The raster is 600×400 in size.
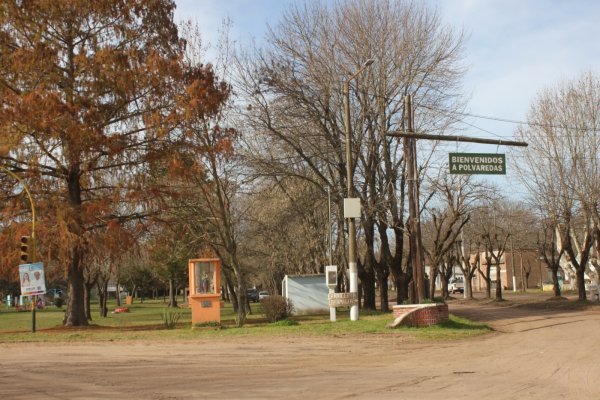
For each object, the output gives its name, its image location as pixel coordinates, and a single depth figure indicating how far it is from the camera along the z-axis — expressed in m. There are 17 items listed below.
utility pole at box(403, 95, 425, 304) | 22.14
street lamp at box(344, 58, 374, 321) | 22.09
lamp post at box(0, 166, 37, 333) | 22.83
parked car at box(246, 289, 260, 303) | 71.09
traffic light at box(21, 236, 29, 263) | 22.11
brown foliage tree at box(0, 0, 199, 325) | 23.19
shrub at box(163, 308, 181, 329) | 25.16
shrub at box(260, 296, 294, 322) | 26.11
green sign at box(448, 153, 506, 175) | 20.12
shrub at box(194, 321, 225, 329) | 23.10
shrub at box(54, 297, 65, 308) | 66.94
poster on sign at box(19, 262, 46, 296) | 22.03
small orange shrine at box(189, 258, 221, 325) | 23.50
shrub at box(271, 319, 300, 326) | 23.21
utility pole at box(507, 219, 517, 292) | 48.58
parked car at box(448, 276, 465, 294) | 88.06
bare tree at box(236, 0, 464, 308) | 27.72
